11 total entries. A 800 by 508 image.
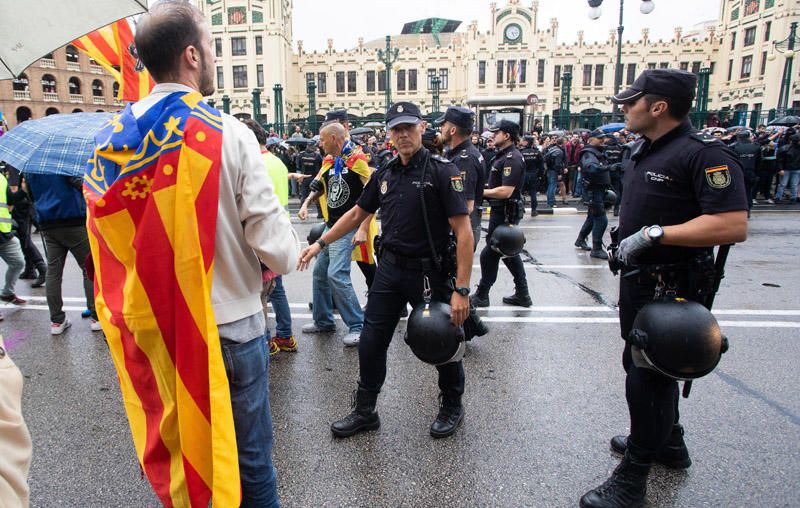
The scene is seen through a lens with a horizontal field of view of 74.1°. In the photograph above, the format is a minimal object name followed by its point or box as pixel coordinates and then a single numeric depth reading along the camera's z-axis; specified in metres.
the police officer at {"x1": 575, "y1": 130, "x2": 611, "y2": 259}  8.13
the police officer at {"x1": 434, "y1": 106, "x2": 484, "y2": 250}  5.12
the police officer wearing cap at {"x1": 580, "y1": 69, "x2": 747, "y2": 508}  2.29
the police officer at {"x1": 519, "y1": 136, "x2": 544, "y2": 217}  12.30
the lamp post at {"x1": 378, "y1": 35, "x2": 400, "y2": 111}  31.47
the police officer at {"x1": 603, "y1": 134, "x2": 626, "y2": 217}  10.55
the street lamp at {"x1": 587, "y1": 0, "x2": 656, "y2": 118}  17.78
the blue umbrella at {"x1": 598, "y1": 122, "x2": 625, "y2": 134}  19.86
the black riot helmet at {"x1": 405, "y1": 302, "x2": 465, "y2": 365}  2.96
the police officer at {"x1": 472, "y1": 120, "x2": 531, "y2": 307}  5.62
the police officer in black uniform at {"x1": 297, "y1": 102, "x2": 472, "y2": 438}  3.06
